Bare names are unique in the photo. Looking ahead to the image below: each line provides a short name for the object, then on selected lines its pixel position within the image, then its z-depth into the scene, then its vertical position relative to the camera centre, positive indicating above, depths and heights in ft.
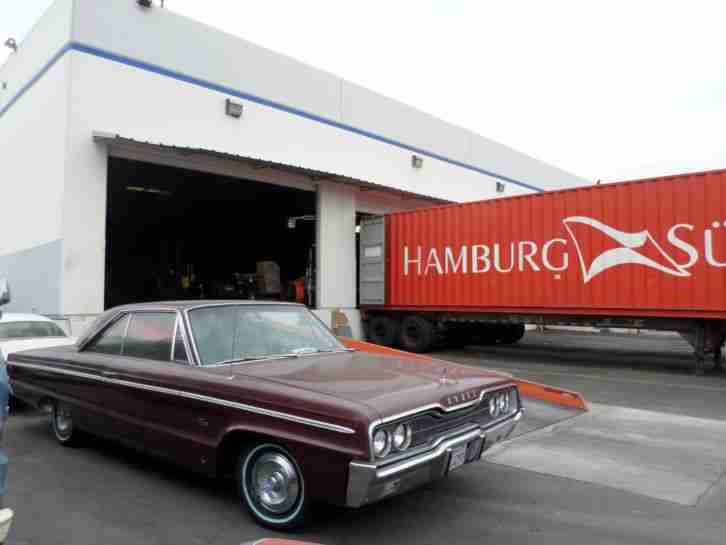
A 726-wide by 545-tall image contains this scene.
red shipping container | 33.58 +3.03
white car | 23.66 -1.80
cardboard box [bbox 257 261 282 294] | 60.85 +1.79
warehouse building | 37.47 +12.15
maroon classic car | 10.25 -2.28
